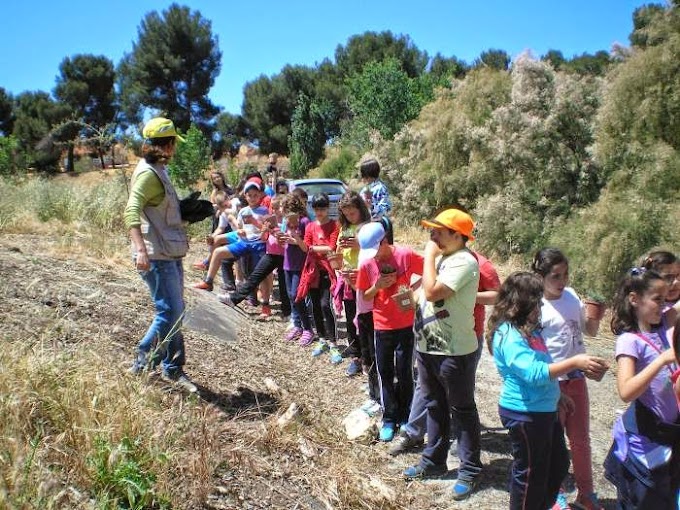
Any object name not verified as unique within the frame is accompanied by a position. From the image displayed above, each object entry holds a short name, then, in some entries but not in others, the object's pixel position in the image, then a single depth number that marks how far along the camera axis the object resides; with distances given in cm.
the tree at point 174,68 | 3894
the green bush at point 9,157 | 1616
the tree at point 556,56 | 4110
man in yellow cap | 396
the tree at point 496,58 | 4531
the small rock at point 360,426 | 412
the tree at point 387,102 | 2656
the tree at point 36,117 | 3638
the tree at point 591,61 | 3480
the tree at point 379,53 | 4178
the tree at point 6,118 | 3943
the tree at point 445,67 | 3891
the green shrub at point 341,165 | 2622
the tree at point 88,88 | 3872
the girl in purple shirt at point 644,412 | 260
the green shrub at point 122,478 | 259
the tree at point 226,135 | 4050
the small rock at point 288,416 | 376
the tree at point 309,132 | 3559
